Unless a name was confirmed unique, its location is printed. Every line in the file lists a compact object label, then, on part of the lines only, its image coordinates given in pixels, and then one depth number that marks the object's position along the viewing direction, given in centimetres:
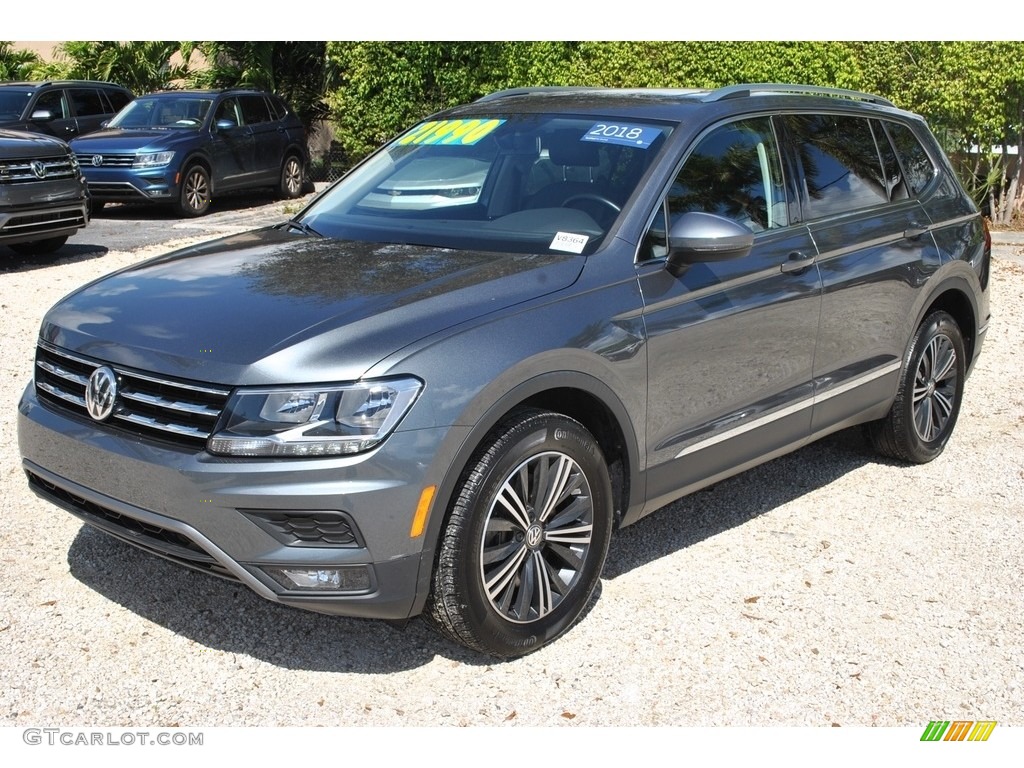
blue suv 1476
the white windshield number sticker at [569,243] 422
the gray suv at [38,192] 1086
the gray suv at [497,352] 346
